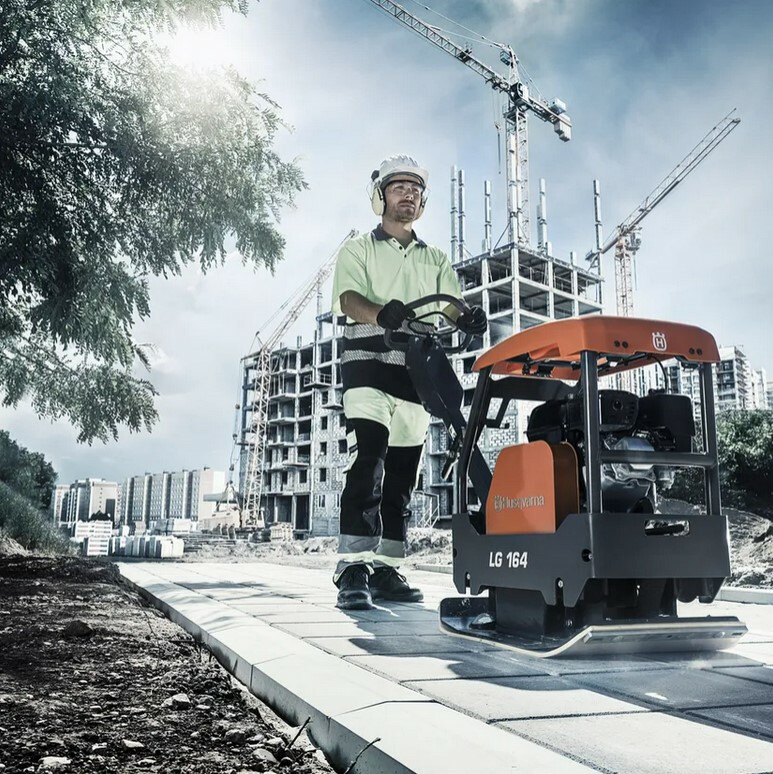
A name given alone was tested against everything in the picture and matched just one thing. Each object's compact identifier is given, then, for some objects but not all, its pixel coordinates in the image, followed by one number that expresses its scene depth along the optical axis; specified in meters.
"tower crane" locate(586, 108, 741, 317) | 78.88
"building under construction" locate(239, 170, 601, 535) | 59.75
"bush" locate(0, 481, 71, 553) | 12.85
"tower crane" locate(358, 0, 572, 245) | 67.88
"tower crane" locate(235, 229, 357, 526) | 82.31
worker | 4.69
